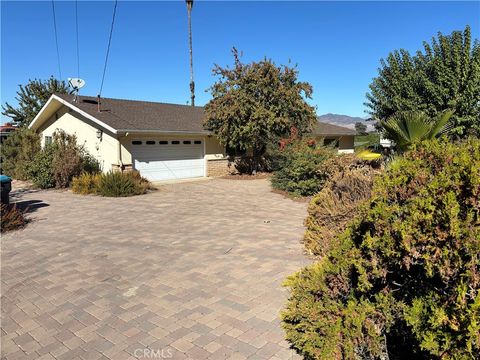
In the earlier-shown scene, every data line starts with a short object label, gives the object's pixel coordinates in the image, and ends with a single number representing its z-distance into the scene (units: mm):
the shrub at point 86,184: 13484
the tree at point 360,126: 66750
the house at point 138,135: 16031
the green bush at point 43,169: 15336
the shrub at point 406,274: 1885
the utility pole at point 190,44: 28656
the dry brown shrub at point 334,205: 5641
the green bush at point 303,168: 12156
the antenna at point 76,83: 17450
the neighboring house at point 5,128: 26500
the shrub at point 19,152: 17984
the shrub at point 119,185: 12867
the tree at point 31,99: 33000
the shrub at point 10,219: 7854
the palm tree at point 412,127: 8086
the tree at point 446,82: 14984
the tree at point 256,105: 17469
